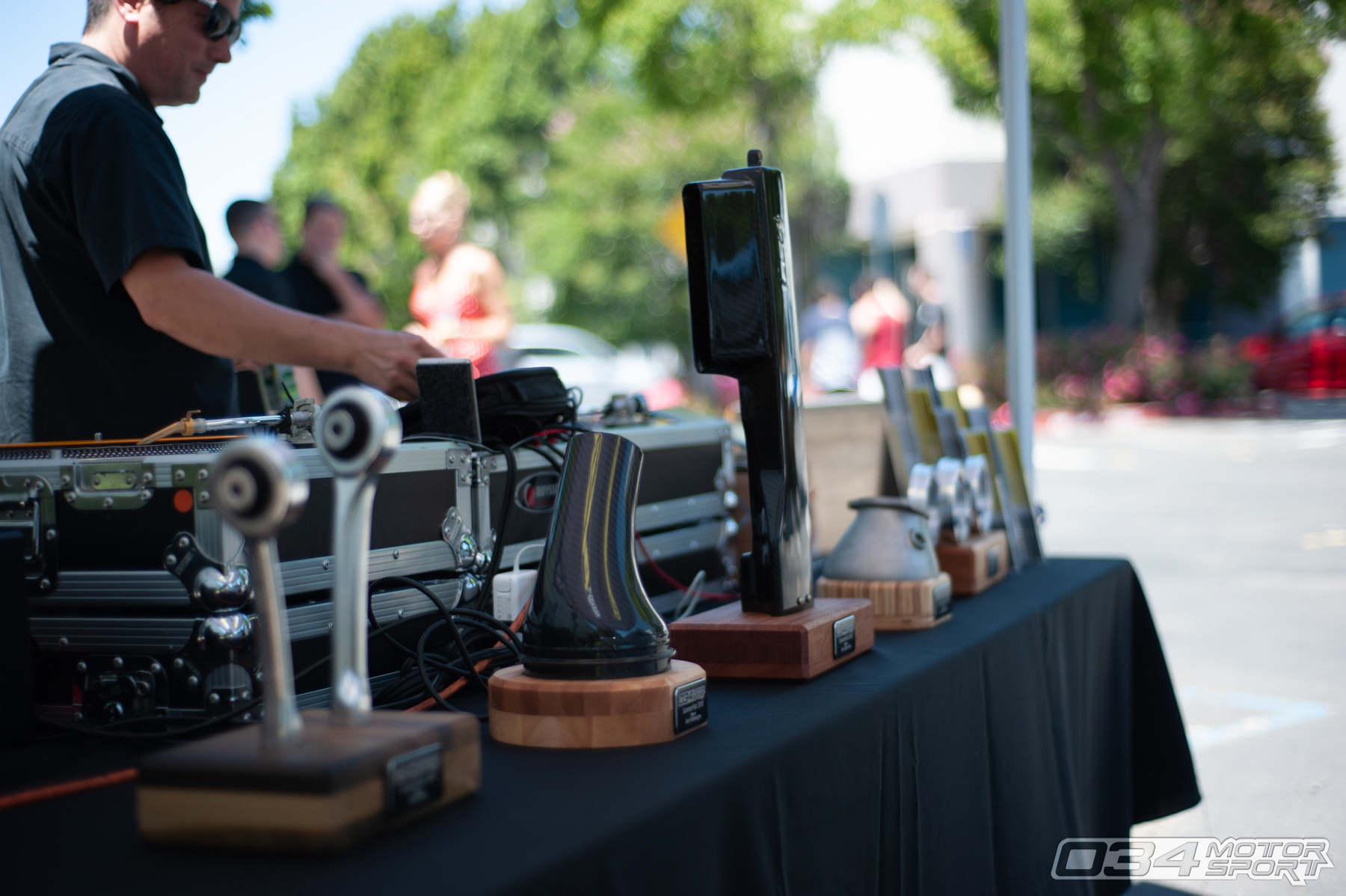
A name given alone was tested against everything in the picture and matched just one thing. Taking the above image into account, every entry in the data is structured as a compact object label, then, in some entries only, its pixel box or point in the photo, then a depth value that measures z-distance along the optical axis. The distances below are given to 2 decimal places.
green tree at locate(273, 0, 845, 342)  21.55
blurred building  20.94
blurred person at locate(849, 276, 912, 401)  8.50
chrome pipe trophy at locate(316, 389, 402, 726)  0.74
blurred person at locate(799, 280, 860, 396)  7.94
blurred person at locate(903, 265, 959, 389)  9.94
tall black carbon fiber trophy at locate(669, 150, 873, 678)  1.27
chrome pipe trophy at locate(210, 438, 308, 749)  0.68
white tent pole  2.73
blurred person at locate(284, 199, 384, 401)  4.20
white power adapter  1.31
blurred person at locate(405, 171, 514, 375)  4.16
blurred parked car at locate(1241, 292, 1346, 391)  13.92
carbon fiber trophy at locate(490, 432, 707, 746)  1.00
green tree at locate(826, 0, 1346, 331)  13.05
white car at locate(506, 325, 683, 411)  10.36
